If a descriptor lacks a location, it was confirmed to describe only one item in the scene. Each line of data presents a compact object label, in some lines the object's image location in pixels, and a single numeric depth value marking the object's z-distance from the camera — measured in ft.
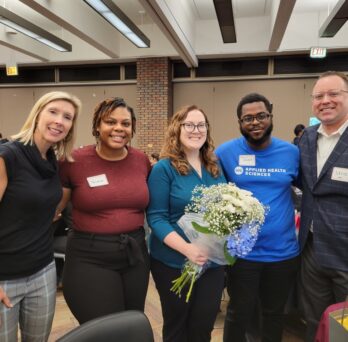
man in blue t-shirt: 6.33
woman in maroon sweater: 5.35
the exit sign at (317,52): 22.09
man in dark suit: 5.87
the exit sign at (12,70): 27.09
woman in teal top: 5.67
